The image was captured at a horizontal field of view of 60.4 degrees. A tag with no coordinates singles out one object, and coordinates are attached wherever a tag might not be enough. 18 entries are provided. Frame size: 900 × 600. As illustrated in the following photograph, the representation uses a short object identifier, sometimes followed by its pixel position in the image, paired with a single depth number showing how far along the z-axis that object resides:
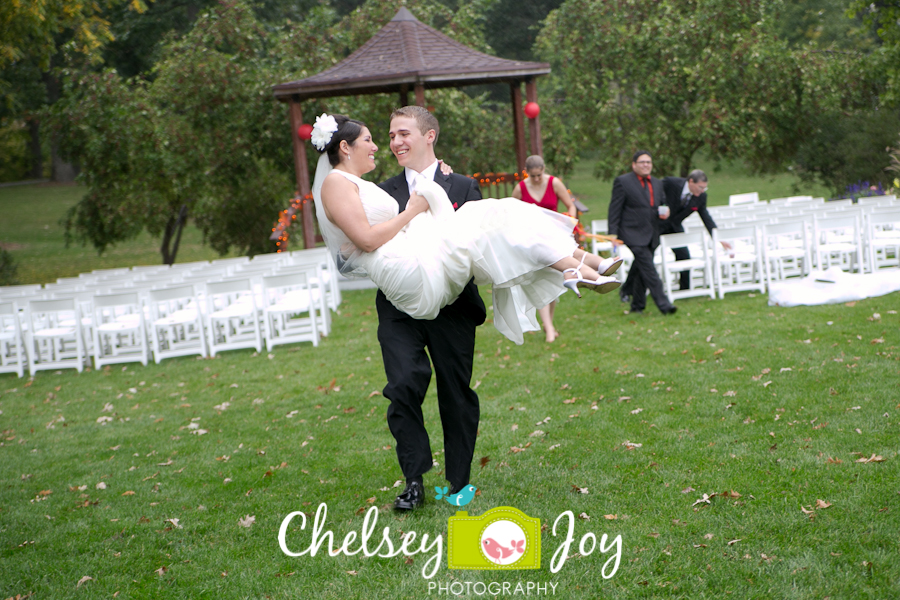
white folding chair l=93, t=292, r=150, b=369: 10.94
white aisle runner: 9.89
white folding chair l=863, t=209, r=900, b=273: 11.54
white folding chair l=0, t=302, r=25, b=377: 11.30
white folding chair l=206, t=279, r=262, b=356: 10.77
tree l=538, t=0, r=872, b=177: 22.17
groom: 4.16
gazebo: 15.66
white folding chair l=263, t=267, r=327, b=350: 10.88
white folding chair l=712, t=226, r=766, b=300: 11.34
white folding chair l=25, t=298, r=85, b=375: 11.13
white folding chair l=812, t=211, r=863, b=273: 11.57
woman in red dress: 8.87
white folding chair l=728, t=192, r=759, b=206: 17.92
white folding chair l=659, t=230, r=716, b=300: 11.12
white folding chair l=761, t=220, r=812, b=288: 11.30
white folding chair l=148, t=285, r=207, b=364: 10.91
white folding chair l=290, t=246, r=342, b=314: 14.45
